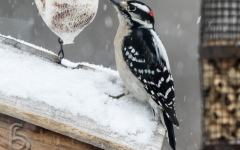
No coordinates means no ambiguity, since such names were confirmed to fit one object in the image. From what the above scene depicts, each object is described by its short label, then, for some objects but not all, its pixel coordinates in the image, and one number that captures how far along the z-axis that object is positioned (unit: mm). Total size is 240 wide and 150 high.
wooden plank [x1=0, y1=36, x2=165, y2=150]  5359
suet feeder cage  5332
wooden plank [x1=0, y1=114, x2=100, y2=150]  5570
